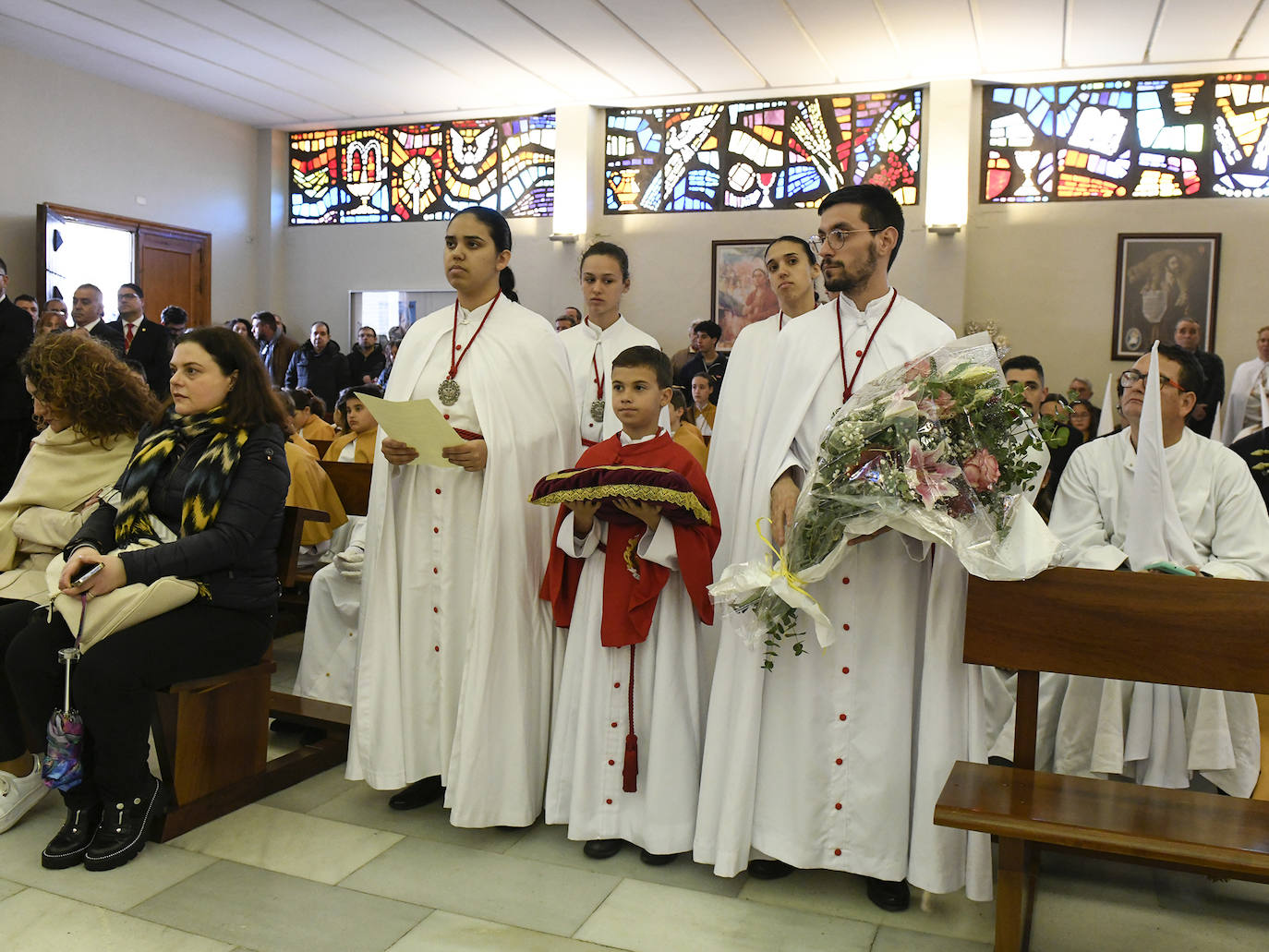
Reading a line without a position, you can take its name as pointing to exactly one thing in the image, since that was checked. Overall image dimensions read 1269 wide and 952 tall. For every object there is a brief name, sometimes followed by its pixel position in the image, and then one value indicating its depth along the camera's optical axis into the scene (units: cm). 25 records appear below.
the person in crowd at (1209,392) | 866
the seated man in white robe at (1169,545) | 370
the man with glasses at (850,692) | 310
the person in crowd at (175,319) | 1026
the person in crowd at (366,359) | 1333
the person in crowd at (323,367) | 1315
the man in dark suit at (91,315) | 896
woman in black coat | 339
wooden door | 1328
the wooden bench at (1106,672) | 254
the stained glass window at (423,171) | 1348
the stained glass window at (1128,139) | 1076
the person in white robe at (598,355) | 500
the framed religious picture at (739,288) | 1242
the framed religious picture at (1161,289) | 1091
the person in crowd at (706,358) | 1052
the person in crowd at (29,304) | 999
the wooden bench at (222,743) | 360
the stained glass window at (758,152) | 1180
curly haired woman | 398
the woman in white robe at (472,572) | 361
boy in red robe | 339
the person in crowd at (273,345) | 1310
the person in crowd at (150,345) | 923
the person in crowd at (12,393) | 759
